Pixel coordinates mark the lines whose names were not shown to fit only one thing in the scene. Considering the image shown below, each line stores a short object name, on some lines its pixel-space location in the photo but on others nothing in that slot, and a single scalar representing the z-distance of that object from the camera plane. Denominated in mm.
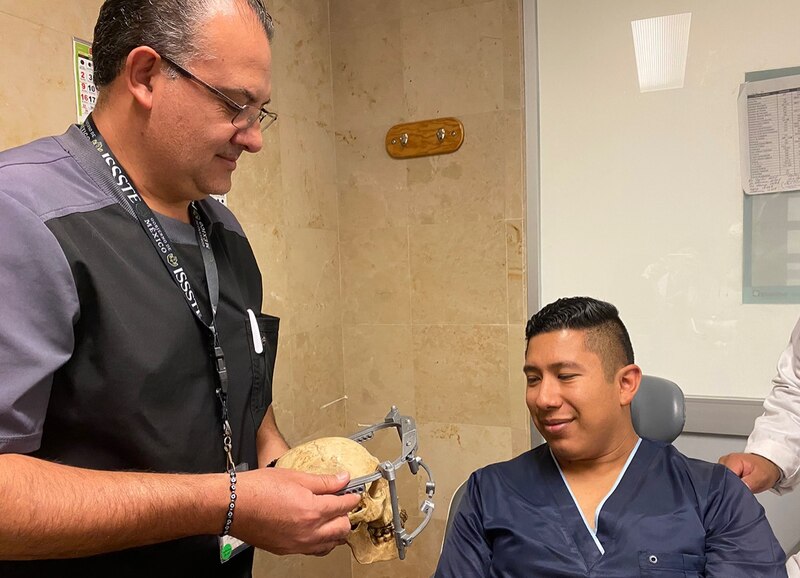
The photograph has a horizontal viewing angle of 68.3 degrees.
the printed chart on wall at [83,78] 1565
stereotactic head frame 1055
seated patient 1331
